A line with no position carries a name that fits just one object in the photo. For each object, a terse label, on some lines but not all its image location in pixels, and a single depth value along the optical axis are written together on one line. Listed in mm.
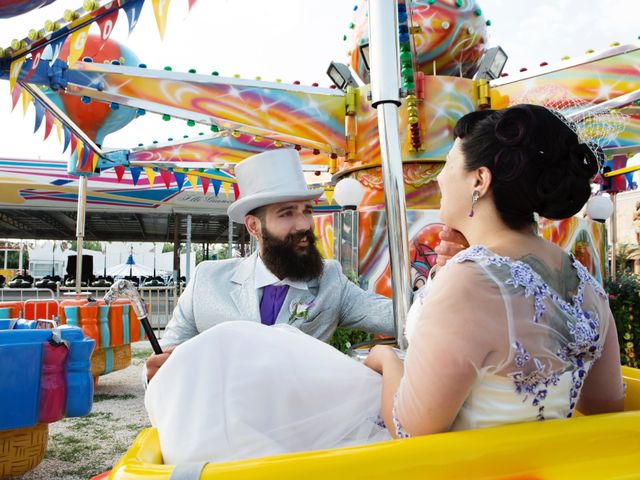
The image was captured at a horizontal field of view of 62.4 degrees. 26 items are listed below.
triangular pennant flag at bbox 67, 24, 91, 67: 3434
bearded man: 2225
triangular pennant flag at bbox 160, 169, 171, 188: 8689
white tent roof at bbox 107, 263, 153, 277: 23312
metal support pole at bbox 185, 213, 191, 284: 13172
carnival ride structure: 4297
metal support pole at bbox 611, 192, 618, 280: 7305
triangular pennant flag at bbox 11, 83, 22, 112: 4444
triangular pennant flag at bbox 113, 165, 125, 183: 7412
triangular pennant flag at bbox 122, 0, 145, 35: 3232
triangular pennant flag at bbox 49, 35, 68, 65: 3514
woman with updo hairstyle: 1013
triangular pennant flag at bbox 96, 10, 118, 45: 3349
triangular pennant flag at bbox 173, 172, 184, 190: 8453
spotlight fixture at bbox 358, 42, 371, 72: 5757
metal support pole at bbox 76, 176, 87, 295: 5773
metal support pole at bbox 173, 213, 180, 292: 14530
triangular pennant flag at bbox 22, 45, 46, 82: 3694
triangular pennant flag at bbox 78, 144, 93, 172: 6332
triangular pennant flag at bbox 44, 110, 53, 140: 5336
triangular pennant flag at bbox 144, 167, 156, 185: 8106
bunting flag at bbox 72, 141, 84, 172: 6301
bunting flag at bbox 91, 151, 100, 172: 6403
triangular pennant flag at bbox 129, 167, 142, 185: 8521
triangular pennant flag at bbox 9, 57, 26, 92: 3572
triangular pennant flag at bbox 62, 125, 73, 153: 5855
